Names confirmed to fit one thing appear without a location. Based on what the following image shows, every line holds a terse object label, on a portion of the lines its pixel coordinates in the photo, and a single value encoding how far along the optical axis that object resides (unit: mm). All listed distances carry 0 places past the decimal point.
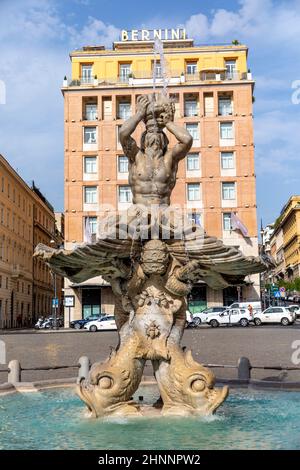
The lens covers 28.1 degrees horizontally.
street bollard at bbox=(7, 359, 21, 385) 10414
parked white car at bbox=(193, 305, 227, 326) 41000
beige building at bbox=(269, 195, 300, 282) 100125
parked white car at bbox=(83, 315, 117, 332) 38688
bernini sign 53453
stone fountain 7203
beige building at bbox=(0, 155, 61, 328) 54500
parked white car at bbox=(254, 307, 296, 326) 40281
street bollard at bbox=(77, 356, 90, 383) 10859
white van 42031
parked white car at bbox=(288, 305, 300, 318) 49888
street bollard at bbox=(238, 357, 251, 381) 10539
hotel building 47500
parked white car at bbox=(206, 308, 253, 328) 40206
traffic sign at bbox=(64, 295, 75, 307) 44156
